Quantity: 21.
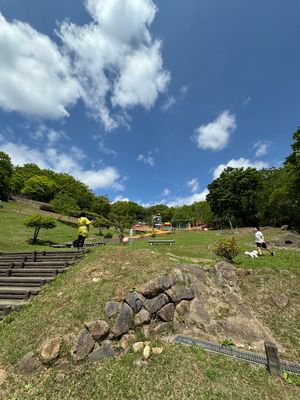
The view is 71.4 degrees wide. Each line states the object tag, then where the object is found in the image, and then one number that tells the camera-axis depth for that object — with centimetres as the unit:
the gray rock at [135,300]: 597
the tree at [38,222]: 1878
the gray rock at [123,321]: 543
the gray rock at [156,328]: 570
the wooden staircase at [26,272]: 723
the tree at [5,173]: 4500
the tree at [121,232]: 1782
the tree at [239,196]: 4041
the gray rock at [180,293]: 662
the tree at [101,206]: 6627
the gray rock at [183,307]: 654
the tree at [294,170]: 2383
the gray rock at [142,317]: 578
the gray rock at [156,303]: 611
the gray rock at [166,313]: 611
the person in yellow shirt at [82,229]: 1115
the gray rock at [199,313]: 635
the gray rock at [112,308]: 574
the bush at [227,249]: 975
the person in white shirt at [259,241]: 1252
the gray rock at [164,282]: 664
